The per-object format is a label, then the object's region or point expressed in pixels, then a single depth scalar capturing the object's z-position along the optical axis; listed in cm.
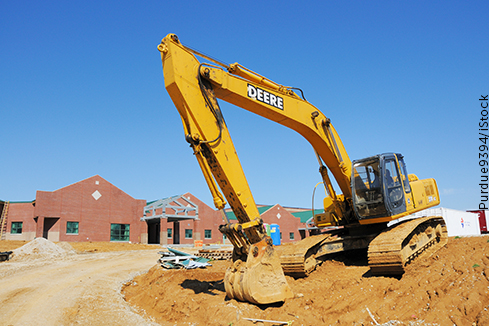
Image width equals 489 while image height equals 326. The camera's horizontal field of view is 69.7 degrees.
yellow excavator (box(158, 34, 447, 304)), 674
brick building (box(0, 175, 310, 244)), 3222
